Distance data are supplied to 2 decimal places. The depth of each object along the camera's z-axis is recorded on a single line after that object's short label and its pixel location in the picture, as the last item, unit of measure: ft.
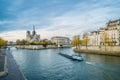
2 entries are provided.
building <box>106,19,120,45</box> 147.69
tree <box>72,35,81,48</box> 176.16
